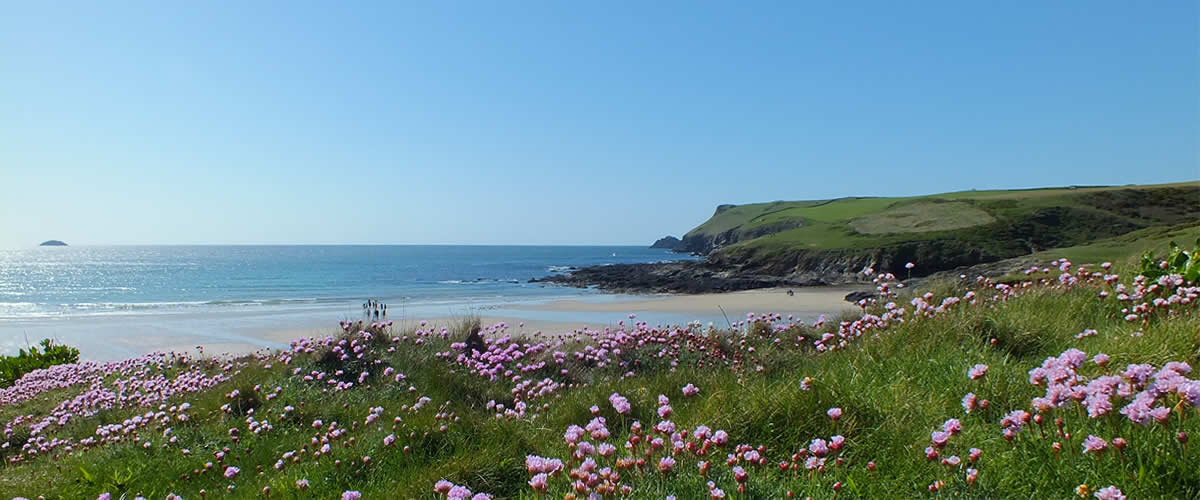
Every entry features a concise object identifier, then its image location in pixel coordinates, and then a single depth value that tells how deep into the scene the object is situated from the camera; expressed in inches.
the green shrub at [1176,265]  278.3
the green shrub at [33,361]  502.6
